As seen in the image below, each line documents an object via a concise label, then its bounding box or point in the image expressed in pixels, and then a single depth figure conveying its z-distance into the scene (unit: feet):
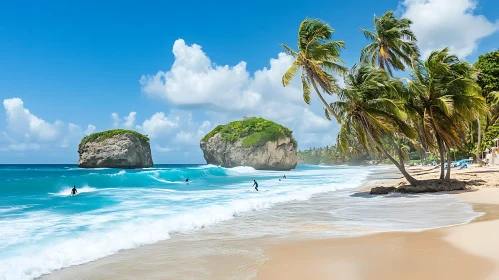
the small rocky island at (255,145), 253.03
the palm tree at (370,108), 62.80
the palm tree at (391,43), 90.53
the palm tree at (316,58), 69.26
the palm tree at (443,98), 60.75
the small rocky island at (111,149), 250.57
